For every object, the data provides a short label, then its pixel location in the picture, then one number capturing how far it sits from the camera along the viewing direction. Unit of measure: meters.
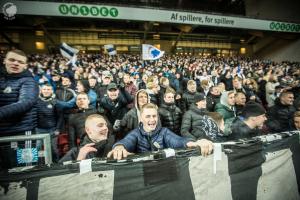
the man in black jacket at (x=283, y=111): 3.91
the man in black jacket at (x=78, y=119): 3.29
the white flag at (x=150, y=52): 8.83
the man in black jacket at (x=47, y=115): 3.50
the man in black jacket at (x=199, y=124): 3.00
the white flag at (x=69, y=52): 8.76
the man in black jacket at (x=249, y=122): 2.64
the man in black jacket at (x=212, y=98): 5.15
